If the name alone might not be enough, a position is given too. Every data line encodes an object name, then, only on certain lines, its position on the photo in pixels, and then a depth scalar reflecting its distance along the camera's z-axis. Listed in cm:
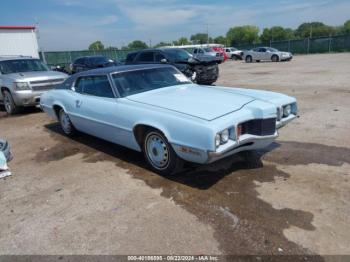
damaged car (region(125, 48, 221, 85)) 1119
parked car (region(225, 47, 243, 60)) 3875
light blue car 352
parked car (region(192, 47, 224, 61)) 3274
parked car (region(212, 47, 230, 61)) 3819
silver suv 843
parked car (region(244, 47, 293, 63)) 2925
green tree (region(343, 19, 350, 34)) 10638
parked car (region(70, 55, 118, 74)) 1644
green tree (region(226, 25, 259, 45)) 11825
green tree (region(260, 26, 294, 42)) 10369
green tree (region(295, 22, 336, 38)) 9121
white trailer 1862
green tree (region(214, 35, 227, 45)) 12288
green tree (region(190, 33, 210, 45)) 13854
